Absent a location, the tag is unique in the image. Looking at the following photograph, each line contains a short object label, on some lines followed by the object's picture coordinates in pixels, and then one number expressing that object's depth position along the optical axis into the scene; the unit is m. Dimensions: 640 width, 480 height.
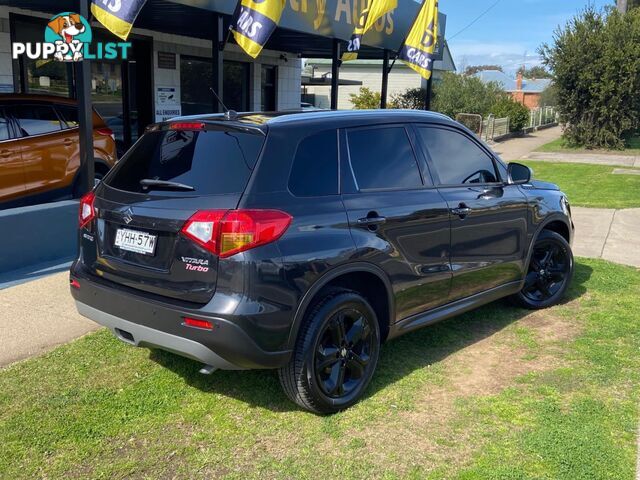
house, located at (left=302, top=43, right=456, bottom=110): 36.16
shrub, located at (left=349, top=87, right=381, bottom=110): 28.98
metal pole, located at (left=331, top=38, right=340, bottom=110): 12.16
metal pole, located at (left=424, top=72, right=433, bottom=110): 15.22
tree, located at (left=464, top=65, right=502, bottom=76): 90.77
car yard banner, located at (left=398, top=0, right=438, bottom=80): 12.49
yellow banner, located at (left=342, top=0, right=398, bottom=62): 11.11
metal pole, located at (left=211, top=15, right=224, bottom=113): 8.79
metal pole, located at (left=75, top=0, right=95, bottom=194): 6.77
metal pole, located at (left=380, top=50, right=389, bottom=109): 14.35
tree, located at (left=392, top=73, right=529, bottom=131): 27.06
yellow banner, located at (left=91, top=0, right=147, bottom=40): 6.46
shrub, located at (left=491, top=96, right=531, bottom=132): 27.94
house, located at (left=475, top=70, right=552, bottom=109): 71.00
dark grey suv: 3.28
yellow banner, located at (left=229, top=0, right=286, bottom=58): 7.75
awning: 9.22
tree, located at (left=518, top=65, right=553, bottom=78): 85.71
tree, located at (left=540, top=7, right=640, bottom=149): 22.19
